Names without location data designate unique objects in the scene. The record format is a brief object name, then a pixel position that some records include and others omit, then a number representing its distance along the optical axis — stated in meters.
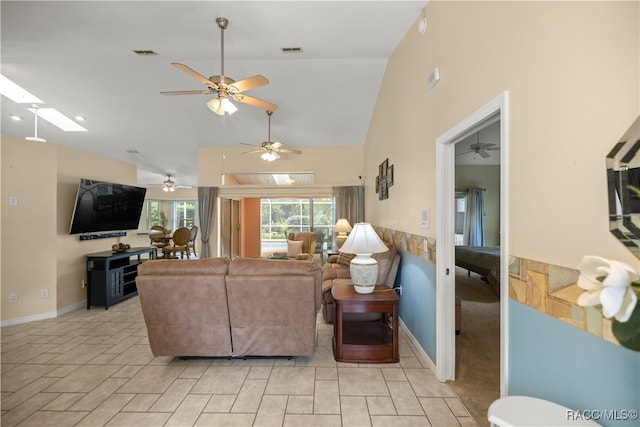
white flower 0.71
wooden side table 2.63
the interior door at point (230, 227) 6.75
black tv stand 4.19
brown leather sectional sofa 2.42
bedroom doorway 2.33
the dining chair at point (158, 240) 7.51
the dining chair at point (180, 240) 7.26
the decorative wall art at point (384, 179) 3.91
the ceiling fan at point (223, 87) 2.70
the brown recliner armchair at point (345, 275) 3.31
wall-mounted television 4.10
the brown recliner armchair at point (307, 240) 6.68
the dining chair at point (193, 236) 8.15
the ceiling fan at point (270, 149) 4.63
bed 4.60
